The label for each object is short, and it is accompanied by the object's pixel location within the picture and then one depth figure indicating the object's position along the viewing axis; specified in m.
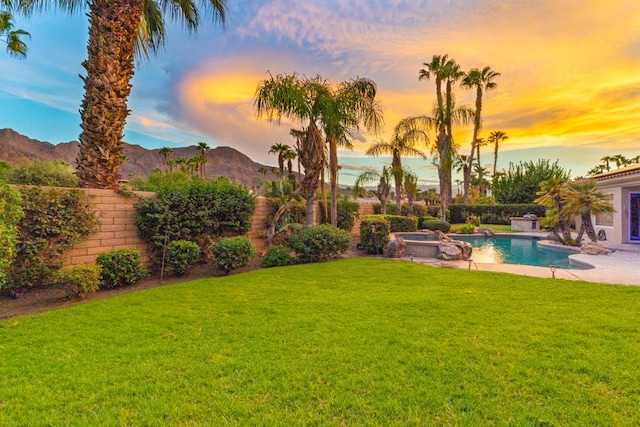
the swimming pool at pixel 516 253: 10.86
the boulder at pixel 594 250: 10.68
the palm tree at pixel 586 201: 11.84
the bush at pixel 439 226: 19.55
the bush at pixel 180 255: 7.56
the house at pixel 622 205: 12.53
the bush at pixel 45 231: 5.73
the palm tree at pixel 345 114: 11.76
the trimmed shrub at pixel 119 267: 6.46
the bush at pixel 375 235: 11.15
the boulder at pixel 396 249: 10.53
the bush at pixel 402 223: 17.12
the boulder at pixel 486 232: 18.98
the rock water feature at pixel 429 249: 10.06
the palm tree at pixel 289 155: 38.09
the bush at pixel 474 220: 23.38
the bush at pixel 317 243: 9.34
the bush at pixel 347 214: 15.47
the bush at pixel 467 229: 19.41
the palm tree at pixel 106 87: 7.37
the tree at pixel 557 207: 13.09
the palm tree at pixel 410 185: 20.62
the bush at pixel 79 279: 5.60
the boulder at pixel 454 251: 9.97
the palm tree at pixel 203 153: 41.03
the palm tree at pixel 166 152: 40.16
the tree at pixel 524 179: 28.41
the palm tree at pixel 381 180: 19.86
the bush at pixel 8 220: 4.56
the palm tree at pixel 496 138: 49.08
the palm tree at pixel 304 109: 10.88
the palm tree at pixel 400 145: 19.23
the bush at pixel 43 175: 9.02
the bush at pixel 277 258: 9.00
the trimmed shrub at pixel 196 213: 7.79
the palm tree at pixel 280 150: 38.47
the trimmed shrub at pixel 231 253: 7.87
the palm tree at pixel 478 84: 26.41
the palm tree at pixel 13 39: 10.71
